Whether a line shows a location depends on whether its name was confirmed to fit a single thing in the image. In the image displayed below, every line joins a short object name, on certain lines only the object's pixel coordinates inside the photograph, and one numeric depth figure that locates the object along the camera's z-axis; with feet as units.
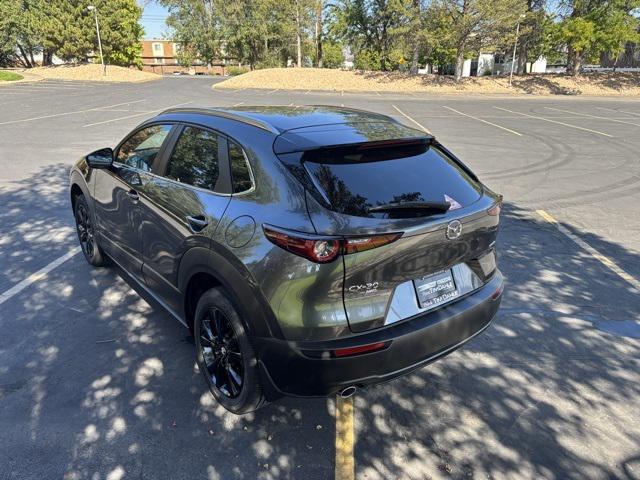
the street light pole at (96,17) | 146.33
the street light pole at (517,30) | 102.81
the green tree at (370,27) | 135.33
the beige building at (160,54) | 291.89
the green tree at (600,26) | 108.47
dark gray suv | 7.23
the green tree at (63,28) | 149.59
